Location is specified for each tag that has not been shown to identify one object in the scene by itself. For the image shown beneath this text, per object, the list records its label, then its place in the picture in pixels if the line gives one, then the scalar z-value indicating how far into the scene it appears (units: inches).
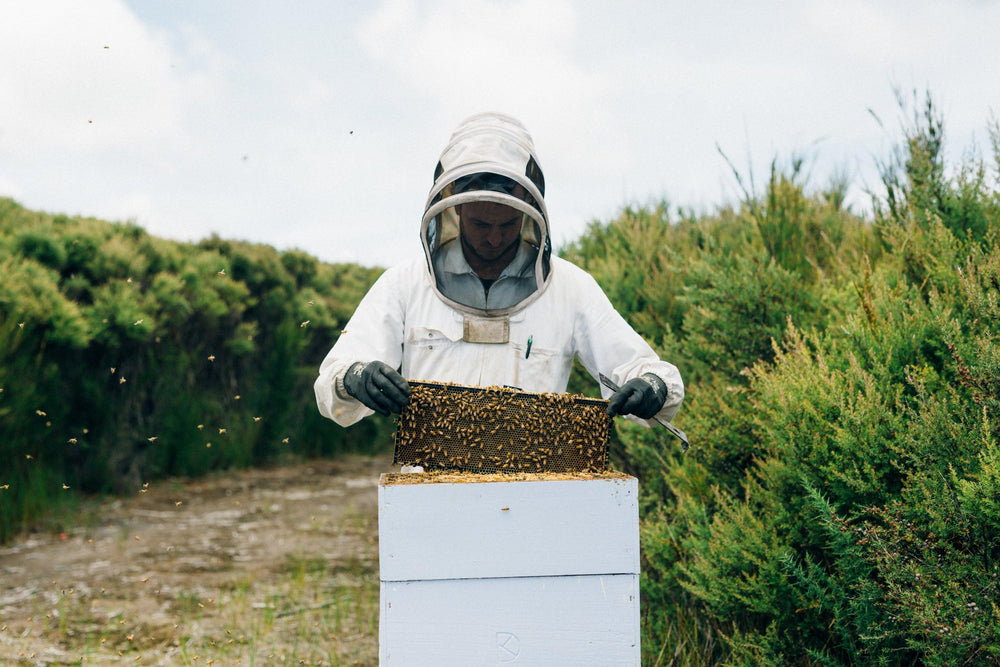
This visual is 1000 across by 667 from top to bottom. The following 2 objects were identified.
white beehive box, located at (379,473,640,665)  85.2
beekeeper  113.8
